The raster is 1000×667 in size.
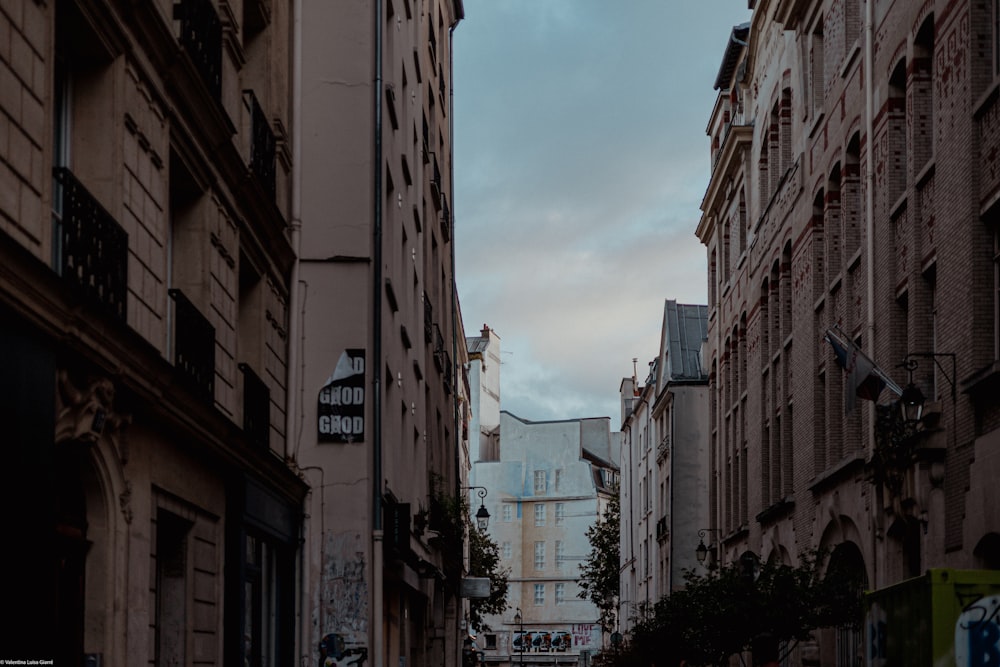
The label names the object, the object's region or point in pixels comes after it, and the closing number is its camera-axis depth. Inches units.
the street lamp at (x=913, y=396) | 672.4
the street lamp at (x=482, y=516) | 1648.1
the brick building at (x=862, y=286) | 649.6
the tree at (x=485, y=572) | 2610.7
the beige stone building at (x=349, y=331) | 748.0
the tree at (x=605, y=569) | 3193.9
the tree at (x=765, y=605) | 852.6
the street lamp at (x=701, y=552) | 1438.2
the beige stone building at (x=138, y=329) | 306.1
